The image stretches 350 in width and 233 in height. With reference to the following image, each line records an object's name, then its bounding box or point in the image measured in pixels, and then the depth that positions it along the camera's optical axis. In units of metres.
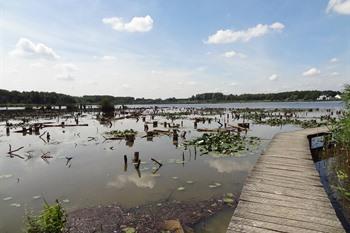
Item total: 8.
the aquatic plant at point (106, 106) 61.41
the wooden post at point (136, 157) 14.46
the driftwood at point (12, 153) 17.60
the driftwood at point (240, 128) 26.22
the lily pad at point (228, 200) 8.80
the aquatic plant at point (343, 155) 10.00
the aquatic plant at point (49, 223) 5.55
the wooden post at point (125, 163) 13.78
